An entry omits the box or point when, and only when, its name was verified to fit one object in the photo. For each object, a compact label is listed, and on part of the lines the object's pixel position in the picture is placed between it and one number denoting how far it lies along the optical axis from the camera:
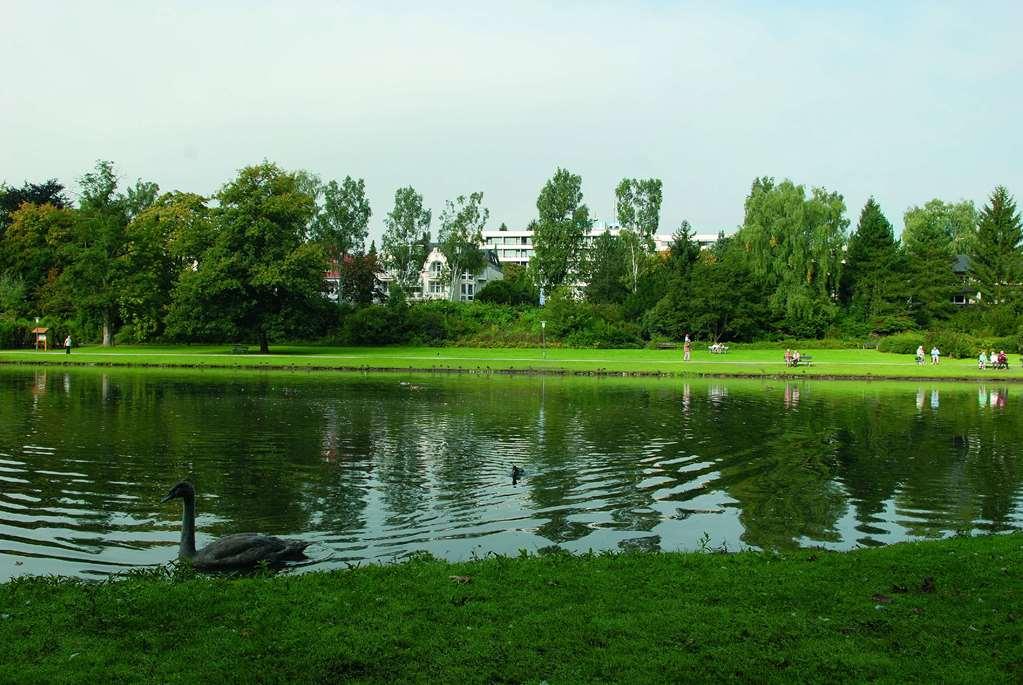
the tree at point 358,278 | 94.75
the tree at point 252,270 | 66.62
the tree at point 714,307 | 78.06
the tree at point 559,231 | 99.19
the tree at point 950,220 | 104.75
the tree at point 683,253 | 85.44
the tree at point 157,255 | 70.59
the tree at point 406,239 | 102.19
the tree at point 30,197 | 91.12
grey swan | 11.12
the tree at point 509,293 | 108.19
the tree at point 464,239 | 100.19
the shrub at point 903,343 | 72.81
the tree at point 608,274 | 93.06
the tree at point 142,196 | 93.25
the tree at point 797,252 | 80.12
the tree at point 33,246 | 82.44
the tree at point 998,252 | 85.00
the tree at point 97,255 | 73.06
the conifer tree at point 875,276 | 81.41
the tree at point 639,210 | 97.06
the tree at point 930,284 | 81.56
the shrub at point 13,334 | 73.62
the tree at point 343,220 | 95.81
